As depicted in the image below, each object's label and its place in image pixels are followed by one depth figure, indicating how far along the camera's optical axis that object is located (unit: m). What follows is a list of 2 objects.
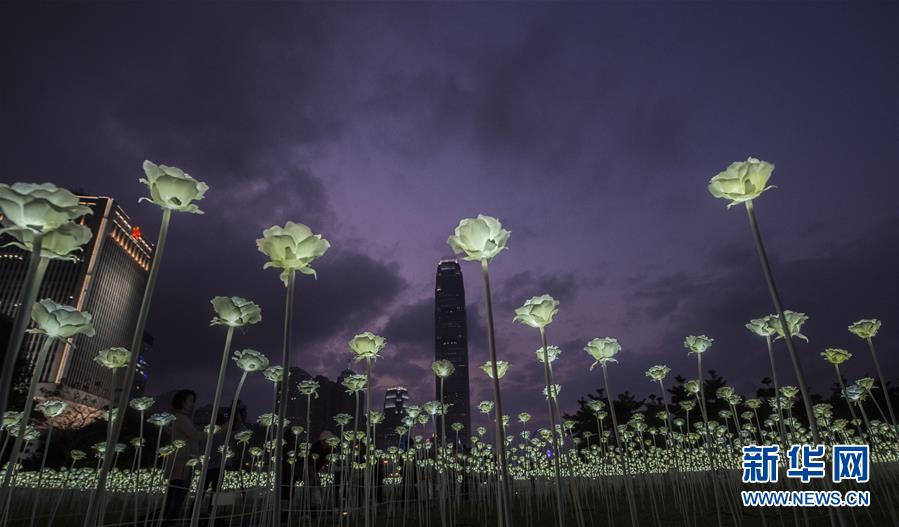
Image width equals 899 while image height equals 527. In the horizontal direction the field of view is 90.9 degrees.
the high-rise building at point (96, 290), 92.81
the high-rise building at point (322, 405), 92.43
